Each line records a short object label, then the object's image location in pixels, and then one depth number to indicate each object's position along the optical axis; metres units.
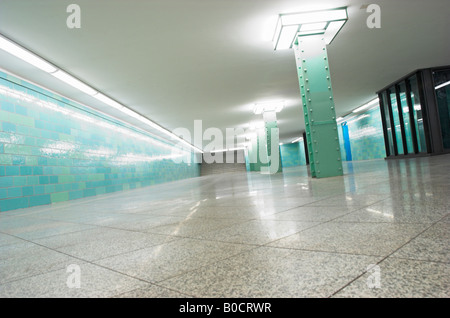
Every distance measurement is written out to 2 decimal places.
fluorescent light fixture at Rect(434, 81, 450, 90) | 14.75
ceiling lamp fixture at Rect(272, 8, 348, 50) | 7.66
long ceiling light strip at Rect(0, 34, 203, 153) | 7.57
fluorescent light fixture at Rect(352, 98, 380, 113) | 21.39
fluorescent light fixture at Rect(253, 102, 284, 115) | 18.08
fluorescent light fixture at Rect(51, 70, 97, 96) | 9.58
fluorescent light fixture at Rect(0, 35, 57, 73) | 7.41
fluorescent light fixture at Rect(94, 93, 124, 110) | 12.41
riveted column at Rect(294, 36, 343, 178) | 8.61
